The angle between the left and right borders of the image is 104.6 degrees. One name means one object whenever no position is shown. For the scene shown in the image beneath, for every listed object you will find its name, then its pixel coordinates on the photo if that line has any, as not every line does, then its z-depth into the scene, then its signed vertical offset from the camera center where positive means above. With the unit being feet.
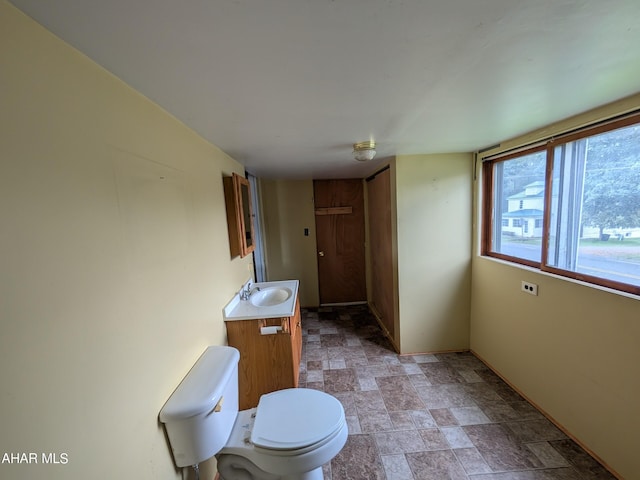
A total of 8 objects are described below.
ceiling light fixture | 6.30 +1.71
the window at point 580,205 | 4.50 +0.00
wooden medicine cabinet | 6.71 +0.24
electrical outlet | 6.15 -2.05
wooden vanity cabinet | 6.19 -3.44
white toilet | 3.49 -3.47
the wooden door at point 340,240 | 13.07 -1.21
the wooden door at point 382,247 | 9.39 -1.35
